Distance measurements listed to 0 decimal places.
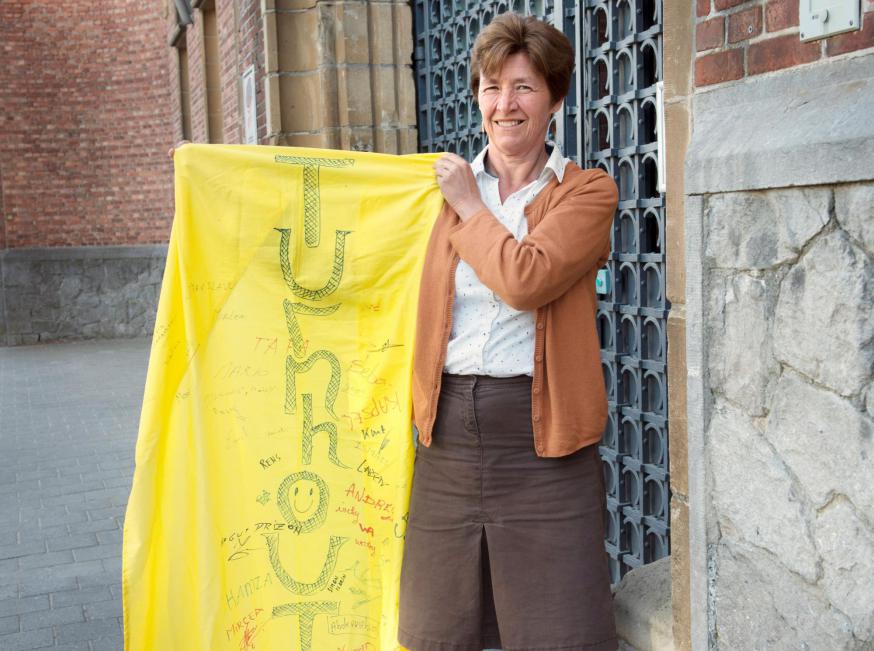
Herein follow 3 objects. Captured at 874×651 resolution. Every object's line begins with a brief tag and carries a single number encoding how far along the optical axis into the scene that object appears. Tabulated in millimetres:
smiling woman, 2621
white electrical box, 2141
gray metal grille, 3893
